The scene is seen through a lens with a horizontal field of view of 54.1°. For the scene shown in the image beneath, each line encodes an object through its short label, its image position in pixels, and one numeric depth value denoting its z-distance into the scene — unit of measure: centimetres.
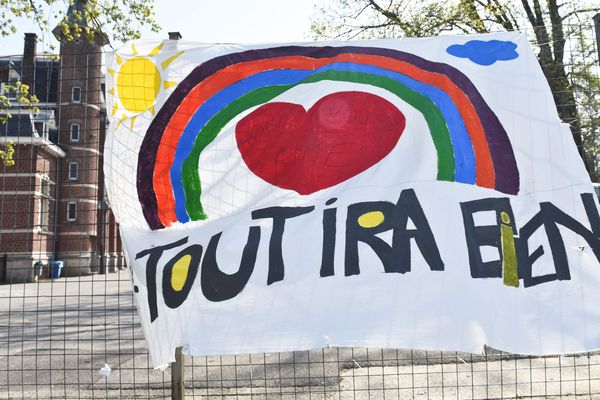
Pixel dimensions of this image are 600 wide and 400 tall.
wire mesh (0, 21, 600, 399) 512
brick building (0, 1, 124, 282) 2732
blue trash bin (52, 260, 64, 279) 3303
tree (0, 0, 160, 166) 1258
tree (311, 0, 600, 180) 1563
